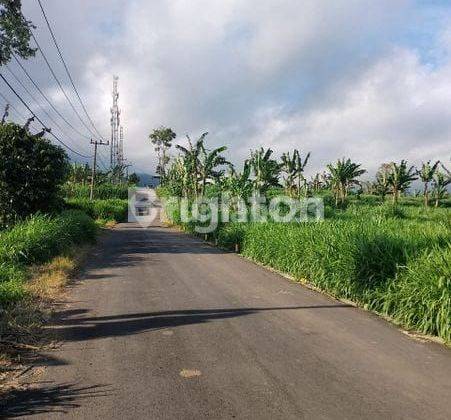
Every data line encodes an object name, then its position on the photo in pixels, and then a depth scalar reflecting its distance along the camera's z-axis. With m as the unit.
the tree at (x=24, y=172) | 18.17
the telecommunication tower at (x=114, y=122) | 76.04
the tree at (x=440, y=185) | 51.38
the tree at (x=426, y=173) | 50.16
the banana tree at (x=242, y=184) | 28.92
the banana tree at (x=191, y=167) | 35.69
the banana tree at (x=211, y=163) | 33.65
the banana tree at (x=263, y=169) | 31.48
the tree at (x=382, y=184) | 54.80
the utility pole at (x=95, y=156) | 49.49
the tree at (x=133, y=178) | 121.69
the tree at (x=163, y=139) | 89.19
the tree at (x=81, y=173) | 75.96
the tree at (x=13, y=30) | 17.20
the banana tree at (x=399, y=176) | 48.78
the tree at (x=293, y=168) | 41.84
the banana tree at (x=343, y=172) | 48.56
